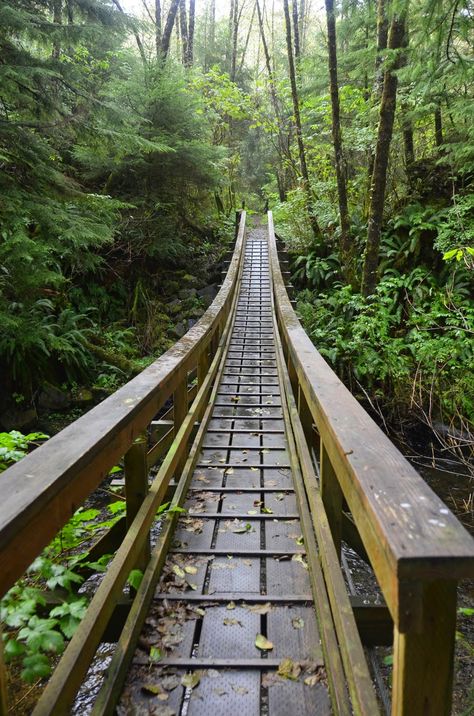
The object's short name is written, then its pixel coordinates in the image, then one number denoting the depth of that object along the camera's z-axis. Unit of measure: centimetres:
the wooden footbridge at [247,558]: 100
